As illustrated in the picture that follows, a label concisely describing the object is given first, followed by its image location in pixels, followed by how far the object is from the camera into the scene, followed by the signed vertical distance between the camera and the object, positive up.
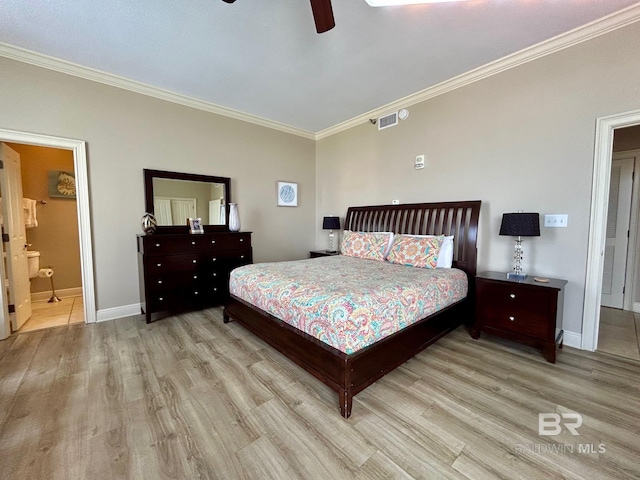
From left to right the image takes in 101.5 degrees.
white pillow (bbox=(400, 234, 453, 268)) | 3.03 -0.37
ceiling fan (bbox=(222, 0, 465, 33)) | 1.63 +1.34
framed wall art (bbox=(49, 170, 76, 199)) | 4.27 +0.62
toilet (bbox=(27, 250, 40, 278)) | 3.69 -0.59
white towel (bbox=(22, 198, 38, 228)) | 3.77 +0.14
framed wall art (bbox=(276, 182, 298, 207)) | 4.83 +0.52
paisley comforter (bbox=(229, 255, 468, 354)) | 1.73 -0.58
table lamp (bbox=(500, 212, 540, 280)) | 2.49 -0.06
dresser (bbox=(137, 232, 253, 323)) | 3.19 -0.62
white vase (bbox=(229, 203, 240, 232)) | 4.02 +0.04
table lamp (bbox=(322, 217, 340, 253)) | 4.62 -0.02
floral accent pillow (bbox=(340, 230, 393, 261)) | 3.56 -0.32
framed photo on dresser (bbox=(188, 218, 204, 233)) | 3.76 -0.06
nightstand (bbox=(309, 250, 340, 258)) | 4.41 -0.55
